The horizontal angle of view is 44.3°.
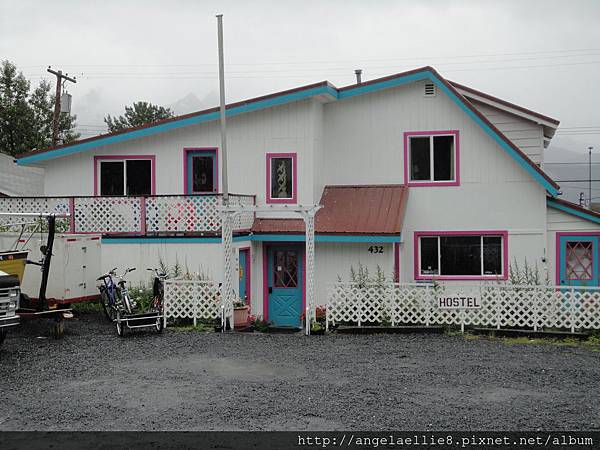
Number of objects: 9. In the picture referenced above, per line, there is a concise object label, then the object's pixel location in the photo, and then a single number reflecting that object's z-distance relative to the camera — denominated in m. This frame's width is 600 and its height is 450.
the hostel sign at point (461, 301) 16.02
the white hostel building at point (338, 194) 19.11
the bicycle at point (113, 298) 16.25
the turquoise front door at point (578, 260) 19.03
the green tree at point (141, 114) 69.94
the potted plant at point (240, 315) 16.83
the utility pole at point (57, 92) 35.25
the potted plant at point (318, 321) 16.16
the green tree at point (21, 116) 49.41
